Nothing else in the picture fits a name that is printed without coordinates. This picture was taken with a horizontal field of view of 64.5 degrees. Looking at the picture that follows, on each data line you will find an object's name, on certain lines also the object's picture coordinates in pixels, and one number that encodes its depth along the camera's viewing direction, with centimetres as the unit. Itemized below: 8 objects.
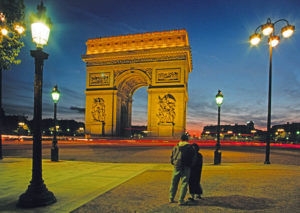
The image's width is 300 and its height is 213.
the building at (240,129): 16062
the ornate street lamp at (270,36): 1086
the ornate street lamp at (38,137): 498
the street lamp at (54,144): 1196
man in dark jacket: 516
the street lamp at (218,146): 1180
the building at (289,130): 10629
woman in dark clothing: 548
